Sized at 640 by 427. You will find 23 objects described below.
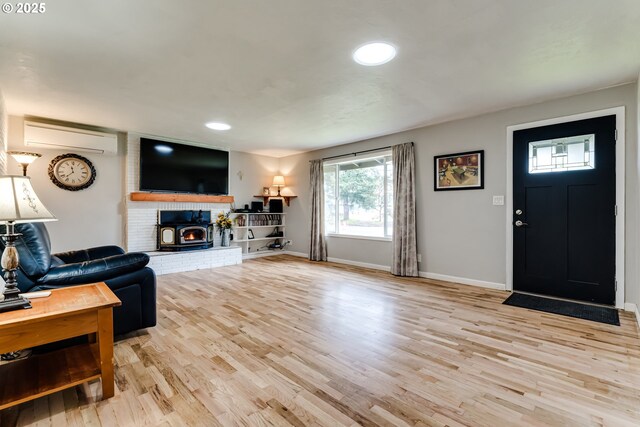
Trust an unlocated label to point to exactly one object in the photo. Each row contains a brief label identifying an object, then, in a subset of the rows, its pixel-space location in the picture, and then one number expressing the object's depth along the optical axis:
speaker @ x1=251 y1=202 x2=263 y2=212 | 6.73
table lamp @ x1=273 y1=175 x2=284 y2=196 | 6.96
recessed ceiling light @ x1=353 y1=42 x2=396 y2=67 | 2.37
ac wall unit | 4.09
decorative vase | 6.13
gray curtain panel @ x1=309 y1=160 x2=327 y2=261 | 6.22
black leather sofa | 1.99
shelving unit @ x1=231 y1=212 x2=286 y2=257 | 6.51
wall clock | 4.45
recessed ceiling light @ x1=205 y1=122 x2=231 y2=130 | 4.56
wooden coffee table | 1.45
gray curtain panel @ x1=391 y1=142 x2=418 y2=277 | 4.73
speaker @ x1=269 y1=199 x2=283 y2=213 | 7.07
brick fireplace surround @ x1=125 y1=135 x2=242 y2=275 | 5.01
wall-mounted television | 5.21
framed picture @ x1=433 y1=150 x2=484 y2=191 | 4.15
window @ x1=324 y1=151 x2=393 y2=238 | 5.29
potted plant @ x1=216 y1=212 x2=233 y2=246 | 6.02
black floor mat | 2.93
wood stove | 5.33
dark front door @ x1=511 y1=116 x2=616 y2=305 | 3.26
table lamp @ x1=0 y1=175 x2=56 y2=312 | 1.56
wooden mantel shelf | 5.05
